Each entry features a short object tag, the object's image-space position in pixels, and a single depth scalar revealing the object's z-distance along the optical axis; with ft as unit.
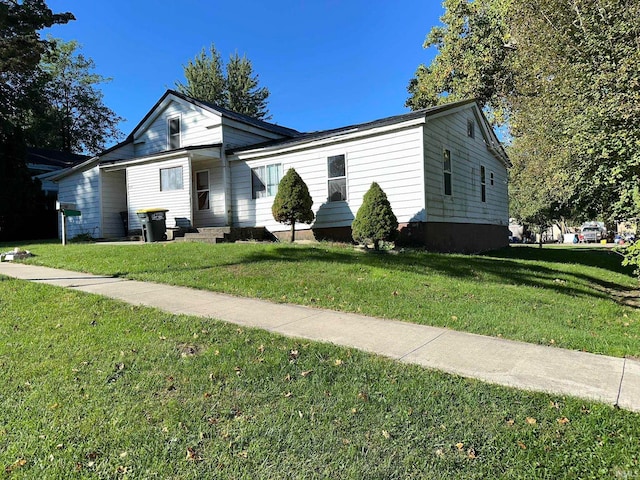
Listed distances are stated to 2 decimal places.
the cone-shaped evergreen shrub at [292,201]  40.11
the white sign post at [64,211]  41.32
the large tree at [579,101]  26.78
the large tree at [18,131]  51.47
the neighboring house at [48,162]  72.22
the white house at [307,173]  38.96
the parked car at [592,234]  145.48
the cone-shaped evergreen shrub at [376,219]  34.78
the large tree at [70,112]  107.14
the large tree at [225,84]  130.93
